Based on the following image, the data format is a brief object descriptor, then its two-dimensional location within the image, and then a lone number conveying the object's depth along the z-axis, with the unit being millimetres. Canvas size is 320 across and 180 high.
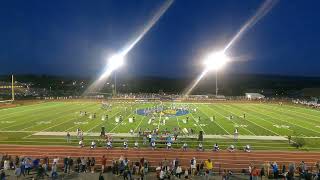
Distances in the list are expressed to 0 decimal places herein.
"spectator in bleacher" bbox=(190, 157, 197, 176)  11433
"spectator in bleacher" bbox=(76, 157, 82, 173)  11606
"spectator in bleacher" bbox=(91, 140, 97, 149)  14946
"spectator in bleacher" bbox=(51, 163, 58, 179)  10689
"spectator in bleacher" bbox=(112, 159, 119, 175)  11355
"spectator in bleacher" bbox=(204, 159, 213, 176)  11106
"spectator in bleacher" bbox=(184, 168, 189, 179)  10966
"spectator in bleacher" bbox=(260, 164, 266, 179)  11030
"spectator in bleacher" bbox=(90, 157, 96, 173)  11602
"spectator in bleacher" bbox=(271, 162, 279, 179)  11169
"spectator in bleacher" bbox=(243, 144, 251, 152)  14686
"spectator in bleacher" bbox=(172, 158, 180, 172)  11311
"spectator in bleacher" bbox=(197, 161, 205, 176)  11386
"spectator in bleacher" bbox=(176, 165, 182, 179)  10904
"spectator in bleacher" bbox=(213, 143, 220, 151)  14648
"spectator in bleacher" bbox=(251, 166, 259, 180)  10563
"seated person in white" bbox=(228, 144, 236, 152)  14772
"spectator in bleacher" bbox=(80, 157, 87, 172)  11597
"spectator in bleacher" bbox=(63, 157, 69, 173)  11474
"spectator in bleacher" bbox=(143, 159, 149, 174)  11332
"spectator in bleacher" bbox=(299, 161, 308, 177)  11013
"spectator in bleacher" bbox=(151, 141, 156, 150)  15013
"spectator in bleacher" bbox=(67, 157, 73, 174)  11637
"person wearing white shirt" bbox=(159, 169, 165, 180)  10382
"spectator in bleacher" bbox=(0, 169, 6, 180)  10001
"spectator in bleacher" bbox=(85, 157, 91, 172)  11682
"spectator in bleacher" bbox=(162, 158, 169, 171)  11144
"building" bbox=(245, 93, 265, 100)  47781
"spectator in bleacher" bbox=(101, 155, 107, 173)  11509
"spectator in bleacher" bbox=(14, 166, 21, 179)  10787
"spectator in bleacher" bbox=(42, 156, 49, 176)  11292
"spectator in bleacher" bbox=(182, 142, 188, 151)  14809
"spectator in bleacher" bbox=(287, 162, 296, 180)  10797
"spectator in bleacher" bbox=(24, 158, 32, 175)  11198
